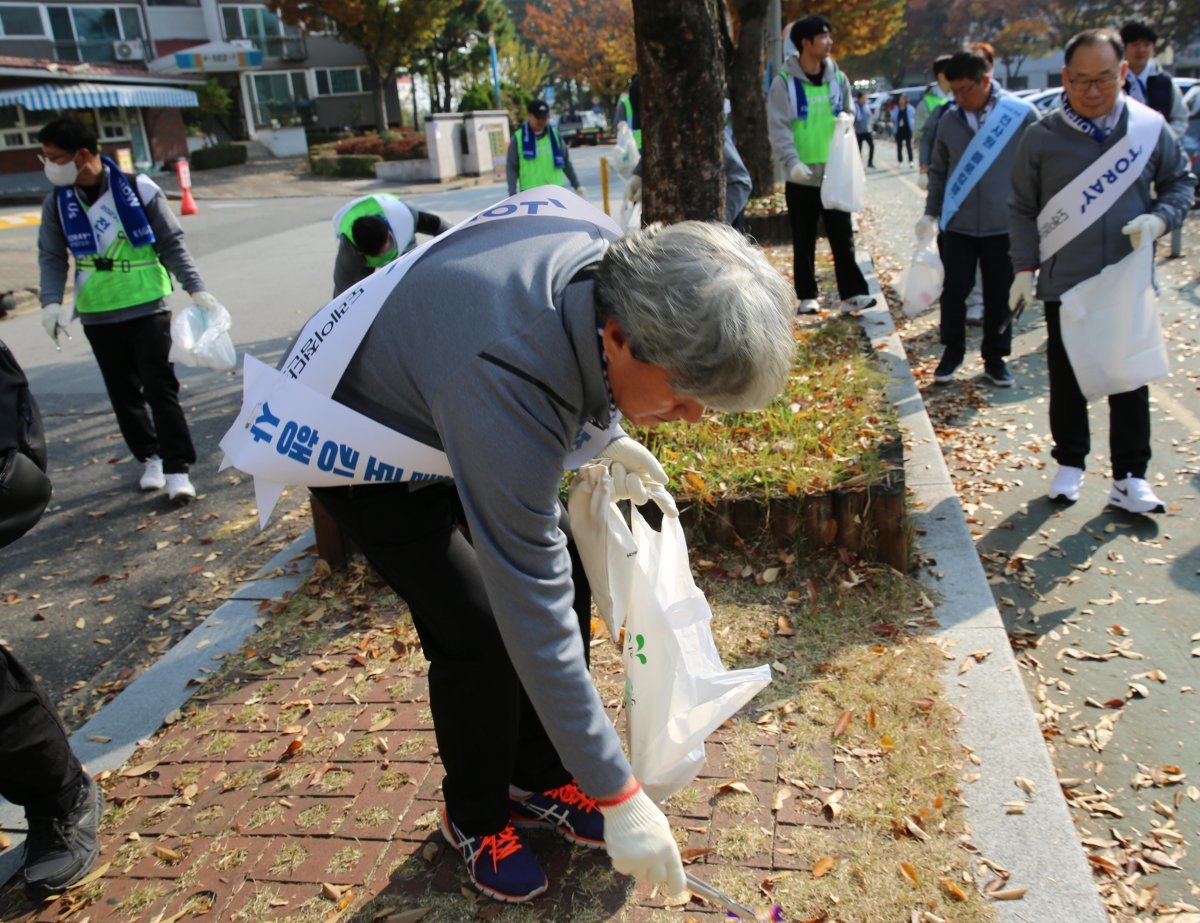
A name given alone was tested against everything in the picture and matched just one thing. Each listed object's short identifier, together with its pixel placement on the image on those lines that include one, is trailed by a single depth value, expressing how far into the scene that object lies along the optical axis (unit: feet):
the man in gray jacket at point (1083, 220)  12.99
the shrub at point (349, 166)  99.04
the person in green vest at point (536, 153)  27.81
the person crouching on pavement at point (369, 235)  15.35
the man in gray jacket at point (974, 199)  18.56
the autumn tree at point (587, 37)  167.31
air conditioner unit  138.51
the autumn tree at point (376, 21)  113.39
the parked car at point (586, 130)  154.92
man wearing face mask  15.98
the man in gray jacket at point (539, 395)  5.52
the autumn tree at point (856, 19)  63.67
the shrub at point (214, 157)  116.78
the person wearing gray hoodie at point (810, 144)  22.77
